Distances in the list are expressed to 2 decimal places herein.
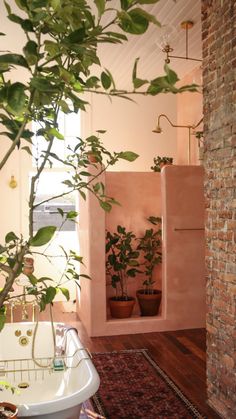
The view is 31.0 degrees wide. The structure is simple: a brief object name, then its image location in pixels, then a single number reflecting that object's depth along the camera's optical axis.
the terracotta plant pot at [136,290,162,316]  4.81
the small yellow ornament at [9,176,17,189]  6.07
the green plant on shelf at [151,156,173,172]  5.16
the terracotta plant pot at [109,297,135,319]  4.71
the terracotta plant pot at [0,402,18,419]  1.52
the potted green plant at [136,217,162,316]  4.82
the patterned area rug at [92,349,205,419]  2.85
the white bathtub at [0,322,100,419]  1.94
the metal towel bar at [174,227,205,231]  4.70
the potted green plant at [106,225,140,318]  4.69
